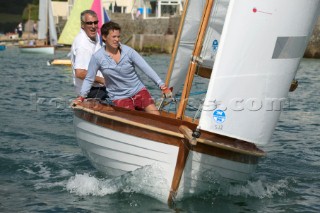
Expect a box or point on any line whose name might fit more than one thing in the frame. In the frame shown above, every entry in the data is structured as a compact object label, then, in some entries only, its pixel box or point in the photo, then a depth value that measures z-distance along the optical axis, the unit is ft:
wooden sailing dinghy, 37.74
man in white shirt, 46.76
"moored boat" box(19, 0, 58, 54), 205.41
